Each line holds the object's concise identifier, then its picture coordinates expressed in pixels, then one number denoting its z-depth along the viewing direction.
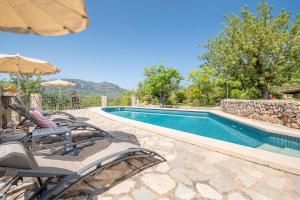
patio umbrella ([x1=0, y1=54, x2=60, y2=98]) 4.01
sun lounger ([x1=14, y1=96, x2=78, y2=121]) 4.37
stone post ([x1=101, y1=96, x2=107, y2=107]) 12.98
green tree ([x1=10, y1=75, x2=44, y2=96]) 14.43
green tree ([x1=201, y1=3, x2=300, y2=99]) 11.23
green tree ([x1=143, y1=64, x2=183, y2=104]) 15.18
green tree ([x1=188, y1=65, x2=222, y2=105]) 13.33
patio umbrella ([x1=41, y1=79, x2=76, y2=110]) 9.29
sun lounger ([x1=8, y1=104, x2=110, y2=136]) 2.50
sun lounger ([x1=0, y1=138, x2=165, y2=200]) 1.09
